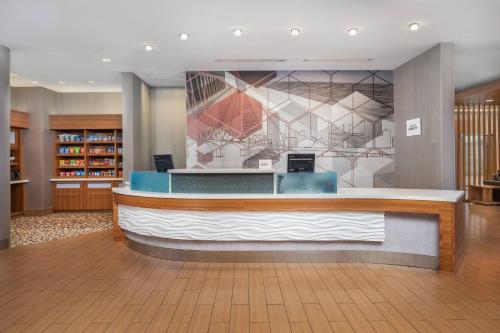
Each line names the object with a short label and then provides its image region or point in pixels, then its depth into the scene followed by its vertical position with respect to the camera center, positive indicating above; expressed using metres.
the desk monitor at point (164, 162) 5.27 +0.06
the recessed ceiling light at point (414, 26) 5.27 +2.06
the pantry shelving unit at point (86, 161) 9.57 +0.17
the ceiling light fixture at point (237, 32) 5.48 +2.08
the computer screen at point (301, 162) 5.14 +0.04
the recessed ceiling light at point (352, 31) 5.49 +2.08
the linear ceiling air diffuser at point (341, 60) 7.12 +2.11
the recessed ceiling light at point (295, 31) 5.48 +2.08
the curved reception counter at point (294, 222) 4.37 -0.72
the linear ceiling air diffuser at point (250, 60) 7.15 +2.12
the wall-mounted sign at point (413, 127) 6.84 +0.72
